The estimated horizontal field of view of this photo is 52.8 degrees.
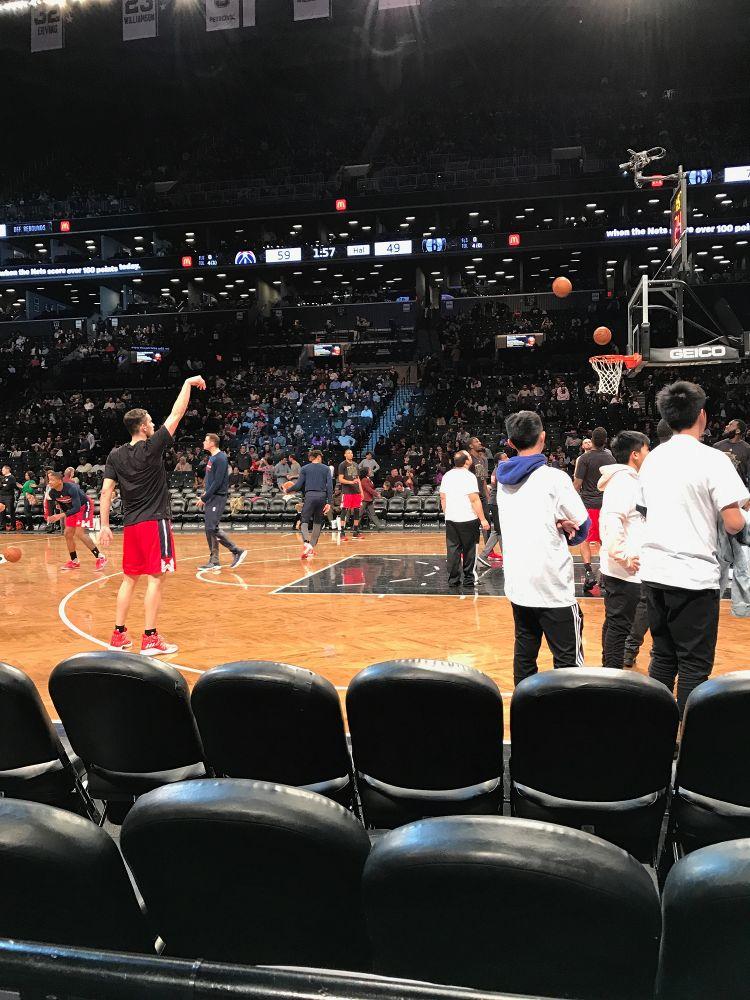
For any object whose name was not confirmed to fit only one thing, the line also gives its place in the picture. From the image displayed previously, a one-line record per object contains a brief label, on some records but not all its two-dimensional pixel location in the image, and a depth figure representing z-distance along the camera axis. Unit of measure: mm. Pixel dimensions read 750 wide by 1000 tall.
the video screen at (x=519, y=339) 29375
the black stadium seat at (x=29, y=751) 2119
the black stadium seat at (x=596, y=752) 1828
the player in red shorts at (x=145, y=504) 5961
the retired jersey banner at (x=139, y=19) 18953
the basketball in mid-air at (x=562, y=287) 14431
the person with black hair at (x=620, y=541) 4395
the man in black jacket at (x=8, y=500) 19125
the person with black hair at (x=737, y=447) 8446
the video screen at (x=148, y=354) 30984
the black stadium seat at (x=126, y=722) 2137
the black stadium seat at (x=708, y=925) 975
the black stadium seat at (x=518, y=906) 1005
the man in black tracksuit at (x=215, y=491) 10070
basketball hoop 13297
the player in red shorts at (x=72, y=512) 11188
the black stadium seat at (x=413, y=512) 17062
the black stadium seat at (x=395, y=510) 17172
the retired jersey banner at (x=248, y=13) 18047
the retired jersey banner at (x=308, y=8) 18016
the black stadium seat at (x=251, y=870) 1151
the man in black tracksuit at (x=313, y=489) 11305
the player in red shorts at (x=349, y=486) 14703
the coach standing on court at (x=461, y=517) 8391
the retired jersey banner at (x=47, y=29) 19281
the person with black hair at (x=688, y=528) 3352
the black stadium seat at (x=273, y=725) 1973
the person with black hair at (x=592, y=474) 7891
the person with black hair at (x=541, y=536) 3676
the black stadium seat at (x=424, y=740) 1933
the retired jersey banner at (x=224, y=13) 18281
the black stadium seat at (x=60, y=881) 1159
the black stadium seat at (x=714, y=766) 1834
